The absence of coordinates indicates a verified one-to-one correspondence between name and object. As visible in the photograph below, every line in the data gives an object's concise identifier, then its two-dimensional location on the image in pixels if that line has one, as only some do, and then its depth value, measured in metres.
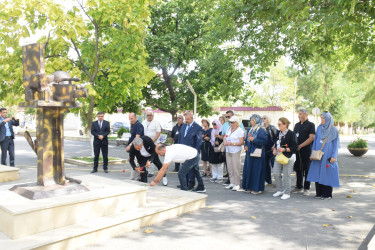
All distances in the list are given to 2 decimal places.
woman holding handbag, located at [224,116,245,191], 8.01
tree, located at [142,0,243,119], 19.05
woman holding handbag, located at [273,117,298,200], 7.24
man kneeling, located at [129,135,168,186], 7.99
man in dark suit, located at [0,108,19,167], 9.69
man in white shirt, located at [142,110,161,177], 9.75
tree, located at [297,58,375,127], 41.59
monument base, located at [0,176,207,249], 3.95
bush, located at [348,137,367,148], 17.27
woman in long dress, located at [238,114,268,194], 7.52
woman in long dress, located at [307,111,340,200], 7.09
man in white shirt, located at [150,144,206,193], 6.36
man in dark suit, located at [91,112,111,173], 10.16
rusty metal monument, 4.74
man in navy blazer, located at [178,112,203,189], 8.15
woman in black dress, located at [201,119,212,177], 9.82
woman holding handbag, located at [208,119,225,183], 9.22
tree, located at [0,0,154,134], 9.59
